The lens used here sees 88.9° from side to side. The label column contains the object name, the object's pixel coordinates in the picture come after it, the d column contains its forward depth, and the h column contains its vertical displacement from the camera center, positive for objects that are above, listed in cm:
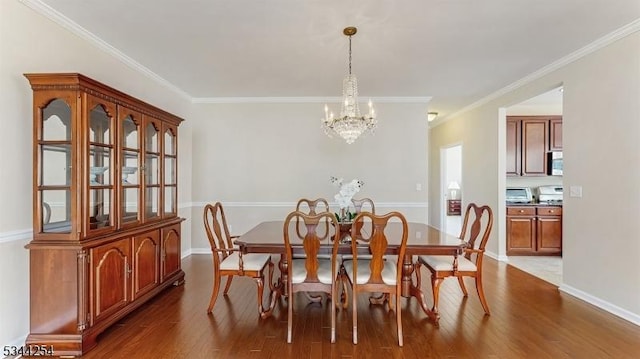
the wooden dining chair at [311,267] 242 -74
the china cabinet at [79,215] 233 -28
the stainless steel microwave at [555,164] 550 +24
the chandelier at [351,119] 329 +61
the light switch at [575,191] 349 -14
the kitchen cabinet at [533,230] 527 -84
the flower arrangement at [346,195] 313 -16
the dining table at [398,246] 257 -54
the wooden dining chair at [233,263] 295 -79
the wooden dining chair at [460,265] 287 -78
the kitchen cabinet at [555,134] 548 +75
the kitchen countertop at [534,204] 528 -43
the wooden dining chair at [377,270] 240 -75
